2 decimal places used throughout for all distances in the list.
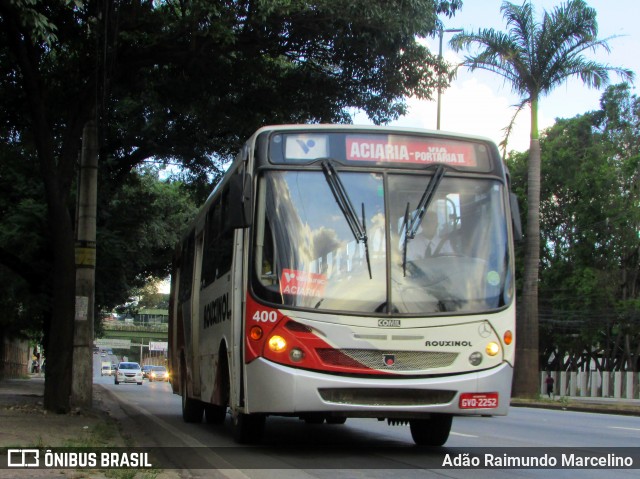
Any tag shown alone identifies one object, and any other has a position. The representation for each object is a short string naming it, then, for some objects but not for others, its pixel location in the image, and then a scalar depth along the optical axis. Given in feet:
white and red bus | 27.89
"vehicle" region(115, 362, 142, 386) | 167.69
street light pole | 91.50
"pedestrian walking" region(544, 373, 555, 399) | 151.11
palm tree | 92.43
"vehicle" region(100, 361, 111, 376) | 297.08
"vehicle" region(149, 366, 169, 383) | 210.20
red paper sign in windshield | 28.35
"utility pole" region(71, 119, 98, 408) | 48.83
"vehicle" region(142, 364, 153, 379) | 224.86
